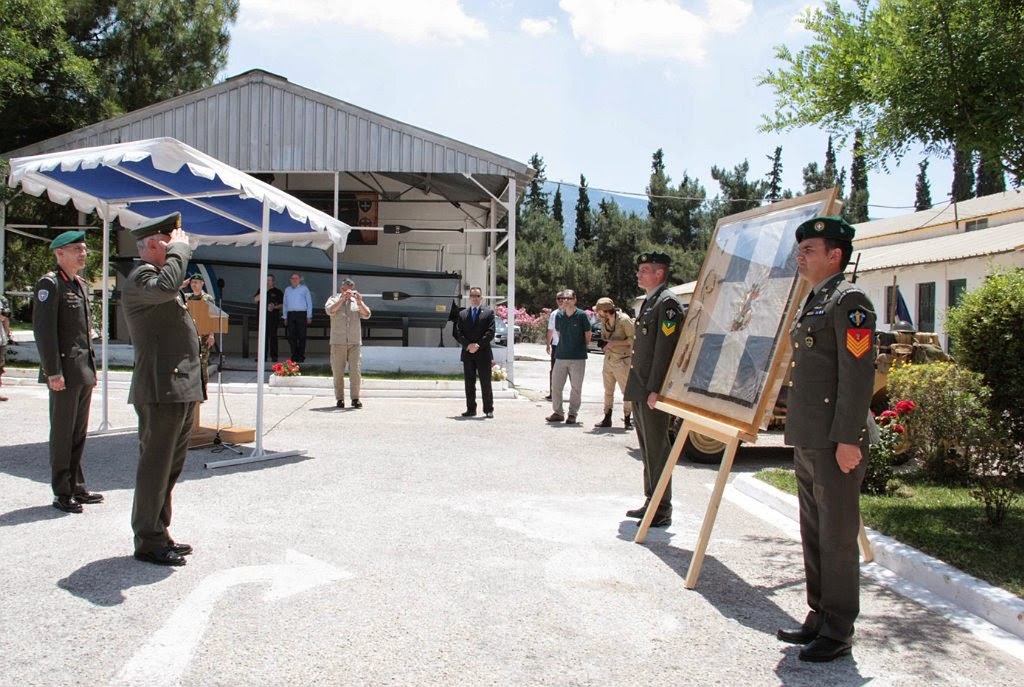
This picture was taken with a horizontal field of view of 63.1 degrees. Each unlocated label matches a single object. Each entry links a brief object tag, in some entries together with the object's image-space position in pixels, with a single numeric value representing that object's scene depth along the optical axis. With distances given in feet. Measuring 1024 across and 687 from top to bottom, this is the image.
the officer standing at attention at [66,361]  19.93
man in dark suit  40.24
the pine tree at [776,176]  207.51
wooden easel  15.49
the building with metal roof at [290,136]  58.70
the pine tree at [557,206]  237.45
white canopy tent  25.46
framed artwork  15.34
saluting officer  15.89
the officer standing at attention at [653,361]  19.79
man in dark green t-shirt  39.58
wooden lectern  27.43
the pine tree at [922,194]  192.65
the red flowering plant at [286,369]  50.24
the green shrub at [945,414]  23.84
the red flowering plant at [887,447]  23.71
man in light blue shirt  58.65
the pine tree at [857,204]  203.61
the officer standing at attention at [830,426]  12.69
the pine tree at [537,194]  230.81
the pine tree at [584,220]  197.47
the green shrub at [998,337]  22.45
